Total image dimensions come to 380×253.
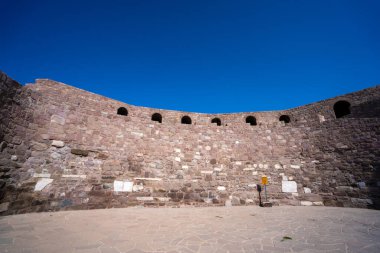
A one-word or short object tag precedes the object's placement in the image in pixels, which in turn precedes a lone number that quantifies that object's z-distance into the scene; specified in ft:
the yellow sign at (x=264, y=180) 31.76
